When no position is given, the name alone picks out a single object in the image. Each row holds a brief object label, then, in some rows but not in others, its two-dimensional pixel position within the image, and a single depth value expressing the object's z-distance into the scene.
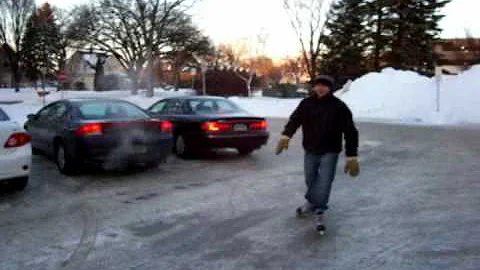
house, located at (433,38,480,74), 68.75
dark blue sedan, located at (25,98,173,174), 9.06
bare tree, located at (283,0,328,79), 49.44
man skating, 5.85
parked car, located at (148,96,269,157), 11.12
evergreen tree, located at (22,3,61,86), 56.72
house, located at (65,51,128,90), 75.31
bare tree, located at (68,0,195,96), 48.47
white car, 7.54
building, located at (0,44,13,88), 69.53
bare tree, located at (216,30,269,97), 68.69
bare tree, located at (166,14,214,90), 49.53
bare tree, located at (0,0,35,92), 64.56
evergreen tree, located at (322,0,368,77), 45.78
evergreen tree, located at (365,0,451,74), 43.50
